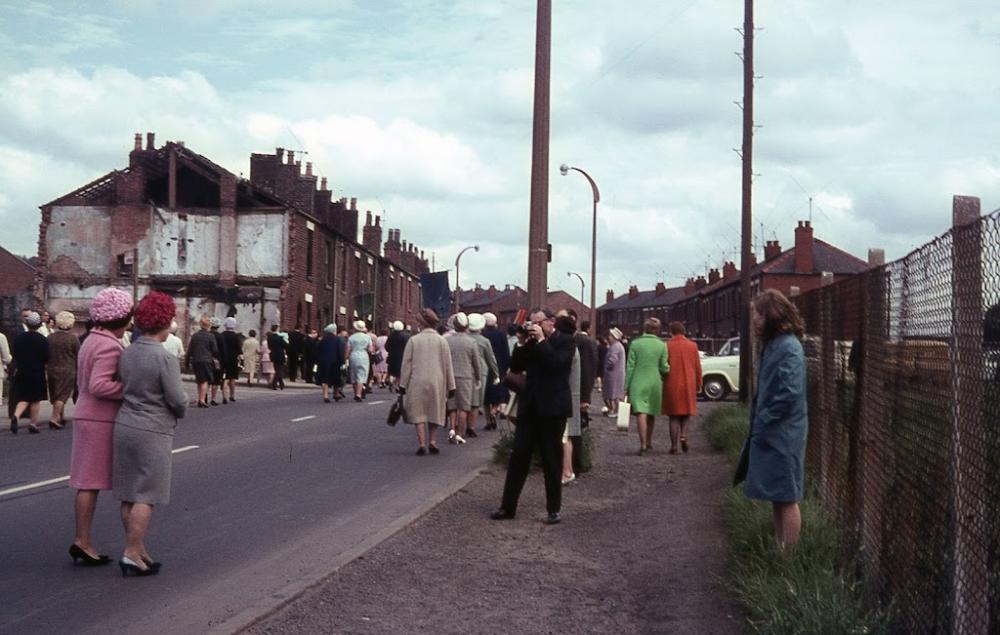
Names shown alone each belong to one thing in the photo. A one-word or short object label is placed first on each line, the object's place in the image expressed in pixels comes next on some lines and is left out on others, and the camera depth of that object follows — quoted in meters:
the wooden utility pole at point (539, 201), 13.89
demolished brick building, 51.19
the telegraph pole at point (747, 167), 26.20
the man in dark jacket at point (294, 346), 39.38
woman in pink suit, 7.83
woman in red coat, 16.66
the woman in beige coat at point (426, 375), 15.45
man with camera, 10.27
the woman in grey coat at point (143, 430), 7.68
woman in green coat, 16.78
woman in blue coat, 7.41
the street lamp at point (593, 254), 41.56
